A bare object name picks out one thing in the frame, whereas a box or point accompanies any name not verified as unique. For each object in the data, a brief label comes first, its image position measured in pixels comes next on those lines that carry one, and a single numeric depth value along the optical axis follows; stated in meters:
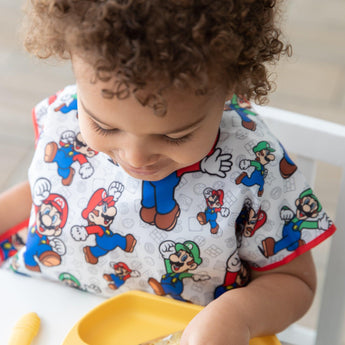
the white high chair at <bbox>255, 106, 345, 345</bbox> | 0.70
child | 0.46
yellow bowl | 0.61
